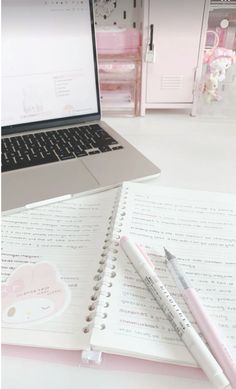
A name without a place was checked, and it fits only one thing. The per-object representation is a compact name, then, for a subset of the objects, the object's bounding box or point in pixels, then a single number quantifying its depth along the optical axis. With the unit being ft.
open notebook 1.10
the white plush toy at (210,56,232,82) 2.71
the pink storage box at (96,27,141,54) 2.70
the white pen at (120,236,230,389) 0.98
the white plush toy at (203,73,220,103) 2.74
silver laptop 2.00
